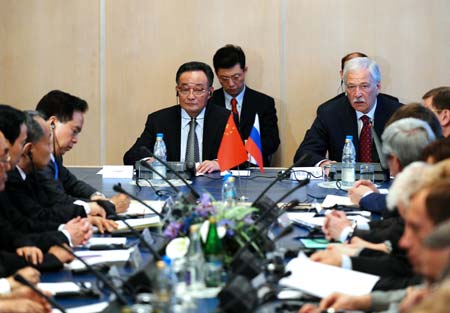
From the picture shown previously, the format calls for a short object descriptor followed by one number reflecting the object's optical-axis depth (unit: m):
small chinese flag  8.26
